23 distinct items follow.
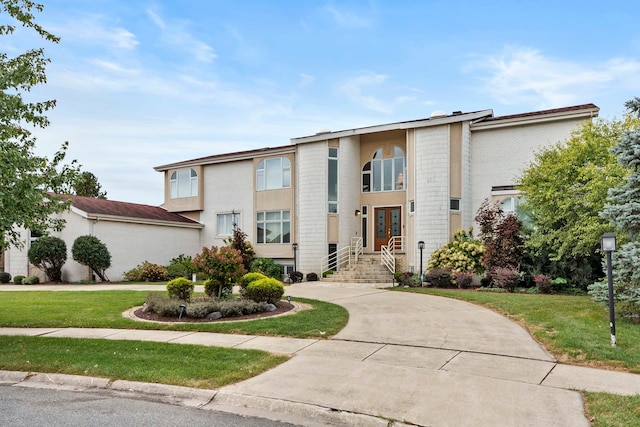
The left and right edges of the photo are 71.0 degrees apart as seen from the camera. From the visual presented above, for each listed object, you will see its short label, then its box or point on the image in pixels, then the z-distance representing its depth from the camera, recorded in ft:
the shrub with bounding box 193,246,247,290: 38.76
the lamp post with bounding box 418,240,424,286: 59.50
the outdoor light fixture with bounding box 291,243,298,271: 76.54
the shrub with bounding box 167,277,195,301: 38.81
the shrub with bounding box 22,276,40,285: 69.46
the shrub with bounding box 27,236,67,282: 68.33
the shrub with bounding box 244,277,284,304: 37.32
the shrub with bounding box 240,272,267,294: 40.45
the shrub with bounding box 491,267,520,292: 49.88
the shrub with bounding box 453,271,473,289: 55.57
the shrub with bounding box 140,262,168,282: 72.69
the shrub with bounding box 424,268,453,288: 57.06
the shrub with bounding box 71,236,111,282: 67.00
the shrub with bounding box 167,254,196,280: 72.33
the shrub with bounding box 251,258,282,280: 73.20
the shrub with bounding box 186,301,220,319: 34.14
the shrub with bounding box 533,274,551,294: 48.39
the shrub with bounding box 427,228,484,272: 58.13
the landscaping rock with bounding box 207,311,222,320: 33.90
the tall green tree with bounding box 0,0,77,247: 26.25
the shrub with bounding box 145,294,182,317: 34.81
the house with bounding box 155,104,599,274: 63.67
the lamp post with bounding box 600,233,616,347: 23.45
